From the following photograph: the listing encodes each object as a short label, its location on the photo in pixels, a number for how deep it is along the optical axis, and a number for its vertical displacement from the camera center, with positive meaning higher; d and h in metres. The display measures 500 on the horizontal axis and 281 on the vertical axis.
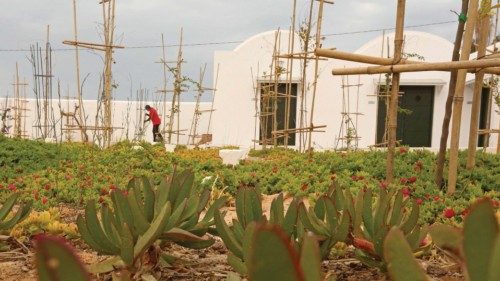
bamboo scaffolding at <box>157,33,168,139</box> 14.17 +0.45
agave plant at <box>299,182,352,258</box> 1.54 -0.35
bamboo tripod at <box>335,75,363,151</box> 13.14 -0.29
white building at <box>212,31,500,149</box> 13.83 +0.00
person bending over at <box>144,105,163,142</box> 14.91 -0.76
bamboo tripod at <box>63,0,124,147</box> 9.49 +0.65
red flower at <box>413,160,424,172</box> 4.99 -0.57
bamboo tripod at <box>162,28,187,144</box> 13.63 +0.35
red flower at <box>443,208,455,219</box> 2.44 -0.48
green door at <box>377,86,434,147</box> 13.97 -0.44
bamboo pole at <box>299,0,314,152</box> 9.65 +1.17
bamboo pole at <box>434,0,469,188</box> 4.09 +0.13
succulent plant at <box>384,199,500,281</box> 0.50 -0.13
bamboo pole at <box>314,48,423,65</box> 3.78 +0.27
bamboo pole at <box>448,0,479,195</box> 4.09 +0.03
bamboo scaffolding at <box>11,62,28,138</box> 15.47 -0.47
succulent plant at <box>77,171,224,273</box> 1.39 -0.36
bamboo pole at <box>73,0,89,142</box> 9.45 +0.48
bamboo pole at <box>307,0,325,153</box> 7.56 +0.99
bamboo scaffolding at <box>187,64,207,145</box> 14.46 +0.07
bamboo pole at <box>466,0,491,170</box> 4.59 +0.02
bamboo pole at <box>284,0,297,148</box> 10.70 +1.43
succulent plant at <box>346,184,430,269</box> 1.55 -0.36
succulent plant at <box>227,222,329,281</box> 0.36 -0.11
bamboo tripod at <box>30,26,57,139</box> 11.36 +0.27
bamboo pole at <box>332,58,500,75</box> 3.42 +0.21
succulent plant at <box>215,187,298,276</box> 1.50 -0.33
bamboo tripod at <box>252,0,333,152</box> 7.67 +0.14
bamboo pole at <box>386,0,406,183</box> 3.82 -0.10
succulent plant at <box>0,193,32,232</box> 1.97 -0.45
